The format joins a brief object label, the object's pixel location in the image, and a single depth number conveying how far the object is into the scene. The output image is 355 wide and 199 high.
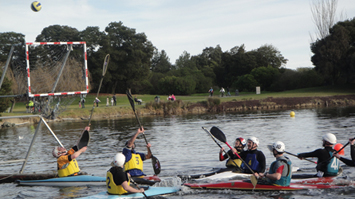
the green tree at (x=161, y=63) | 96.38
